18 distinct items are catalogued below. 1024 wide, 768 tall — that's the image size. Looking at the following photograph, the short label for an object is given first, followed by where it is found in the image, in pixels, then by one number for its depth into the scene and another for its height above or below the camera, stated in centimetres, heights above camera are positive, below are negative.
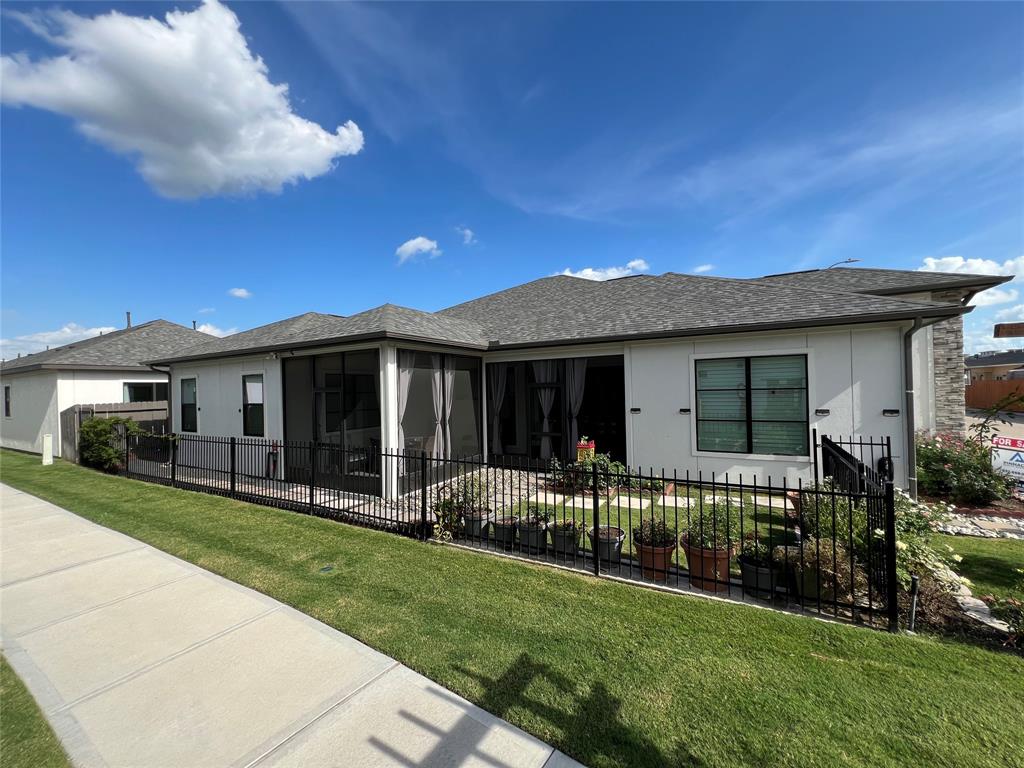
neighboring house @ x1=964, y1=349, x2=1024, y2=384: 3588 +102
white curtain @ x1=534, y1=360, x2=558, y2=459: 1030 -17
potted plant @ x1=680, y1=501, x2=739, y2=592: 402 -173
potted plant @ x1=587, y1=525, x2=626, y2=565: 457 -181
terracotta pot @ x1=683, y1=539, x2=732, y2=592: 402 -185
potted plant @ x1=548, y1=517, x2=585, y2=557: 487 -183
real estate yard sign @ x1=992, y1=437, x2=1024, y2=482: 724 -151
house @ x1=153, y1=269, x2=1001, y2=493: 728 +16
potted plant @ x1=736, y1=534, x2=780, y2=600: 383 -183
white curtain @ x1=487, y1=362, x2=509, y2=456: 1077 -33
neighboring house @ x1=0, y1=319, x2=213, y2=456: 1441 +50
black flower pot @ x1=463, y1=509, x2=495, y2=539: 555 -186
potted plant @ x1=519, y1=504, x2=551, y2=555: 505 -184
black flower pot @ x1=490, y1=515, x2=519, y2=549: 525 -187
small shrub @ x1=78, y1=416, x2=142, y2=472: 1113 -128
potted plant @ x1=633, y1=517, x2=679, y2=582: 426 -174
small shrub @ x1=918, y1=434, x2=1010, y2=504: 699 -170
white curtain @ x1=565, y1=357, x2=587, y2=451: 992 -3
